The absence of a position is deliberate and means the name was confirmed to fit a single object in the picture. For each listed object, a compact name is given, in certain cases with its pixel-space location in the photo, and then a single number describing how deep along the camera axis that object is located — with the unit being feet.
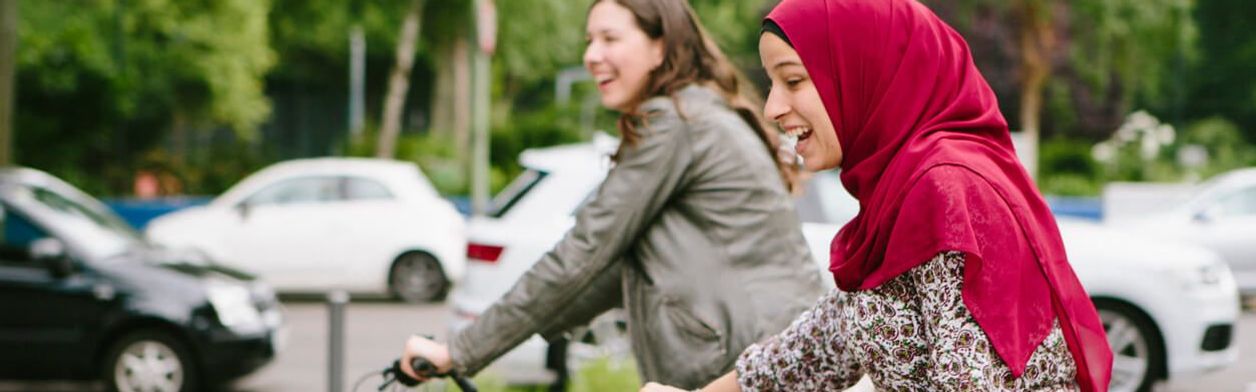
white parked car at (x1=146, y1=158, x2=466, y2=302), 50.47
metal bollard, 18.08
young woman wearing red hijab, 6.04
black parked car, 28.71
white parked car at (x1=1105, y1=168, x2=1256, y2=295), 46.47
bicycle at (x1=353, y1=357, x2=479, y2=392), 9.63
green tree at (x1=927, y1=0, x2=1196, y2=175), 91.15
